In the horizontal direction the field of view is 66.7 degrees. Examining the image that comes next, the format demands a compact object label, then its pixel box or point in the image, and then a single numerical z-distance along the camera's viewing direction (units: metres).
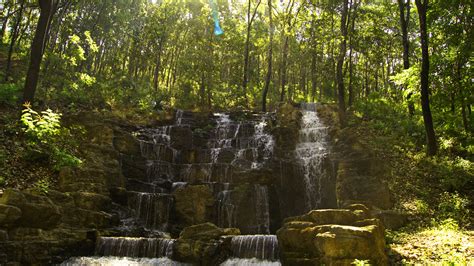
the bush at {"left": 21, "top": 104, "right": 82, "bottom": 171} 12.36
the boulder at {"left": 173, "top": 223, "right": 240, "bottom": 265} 10.99
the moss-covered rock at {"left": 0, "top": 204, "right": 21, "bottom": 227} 9.71
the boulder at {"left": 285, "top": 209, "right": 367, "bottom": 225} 10.02
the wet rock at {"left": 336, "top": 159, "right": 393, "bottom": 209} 13.50
